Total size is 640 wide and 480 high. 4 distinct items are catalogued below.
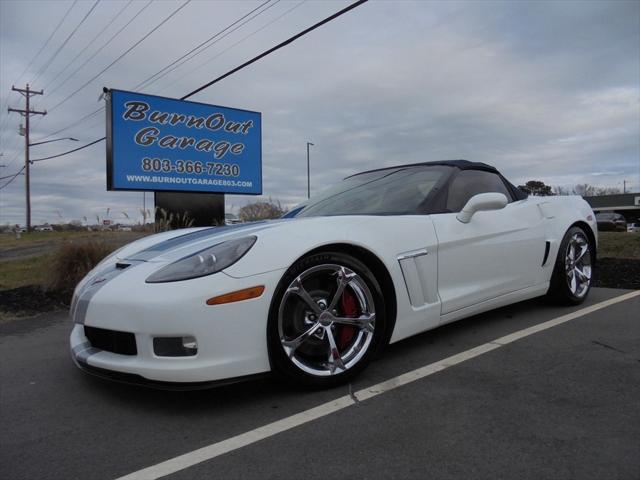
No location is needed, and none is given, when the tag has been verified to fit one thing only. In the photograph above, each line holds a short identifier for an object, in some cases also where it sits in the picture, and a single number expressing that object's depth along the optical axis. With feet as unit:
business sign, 29.73
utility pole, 116.47
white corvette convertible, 7.37
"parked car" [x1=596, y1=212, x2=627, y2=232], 81.25
